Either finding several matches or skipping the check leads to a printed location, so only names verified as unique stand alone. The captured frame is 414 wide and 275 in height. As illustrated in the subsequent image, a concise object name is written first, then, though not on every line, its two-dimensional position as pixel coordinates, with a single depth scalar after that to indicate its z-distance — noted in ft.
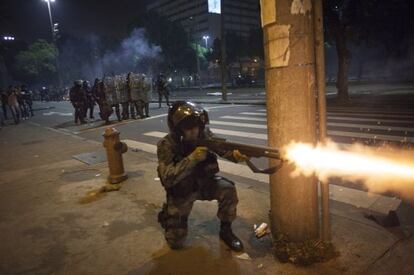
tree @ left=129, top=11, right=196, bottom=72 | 184.14
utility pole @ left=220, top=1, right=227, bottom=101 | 67.97
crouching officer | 10.61
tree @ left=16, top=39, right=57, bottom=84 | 199.93
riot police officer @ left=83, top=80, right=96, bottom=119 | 52.44
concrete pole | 9.32
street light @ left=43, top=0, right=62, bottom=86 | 102.56
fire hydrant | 19.76
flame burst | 9.78
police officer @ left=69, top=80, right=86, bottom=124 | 50.26
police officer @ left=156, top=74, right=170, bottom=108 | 64.95
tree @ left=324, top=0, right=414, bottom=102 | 47.78
